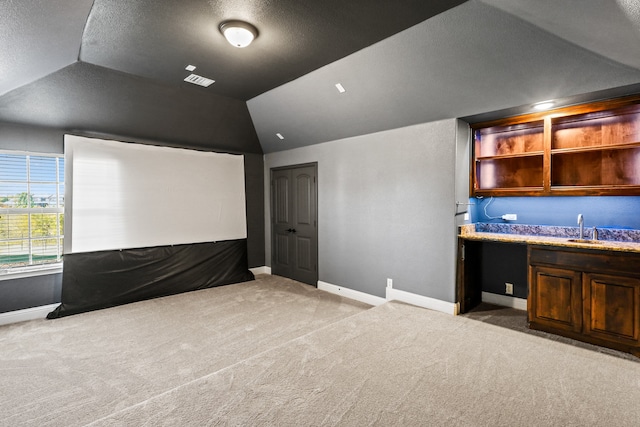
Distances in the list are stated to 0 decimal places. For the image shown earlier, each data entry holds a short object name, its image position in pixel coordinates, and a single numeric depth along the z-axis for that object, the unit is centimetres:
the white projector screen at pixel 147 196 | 411
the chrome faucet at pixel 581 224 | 322
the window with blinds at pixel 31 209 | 387
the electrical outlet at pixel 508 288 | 392
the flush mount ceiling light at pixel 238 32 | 252
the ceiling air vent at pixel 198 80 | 365
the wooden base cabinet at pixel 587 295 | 265
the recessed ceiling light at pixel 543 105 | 307
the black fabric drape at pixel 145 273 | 408
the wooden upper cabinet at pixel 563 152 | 306
